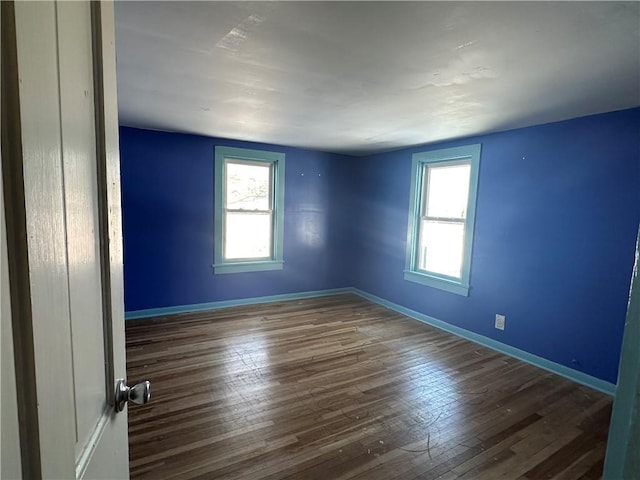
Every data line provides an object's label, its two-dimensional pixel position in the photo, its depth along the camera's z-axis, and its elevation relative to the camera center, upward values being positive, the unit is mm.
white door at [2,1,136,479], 349 -44
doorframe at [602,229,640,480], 417 -247
